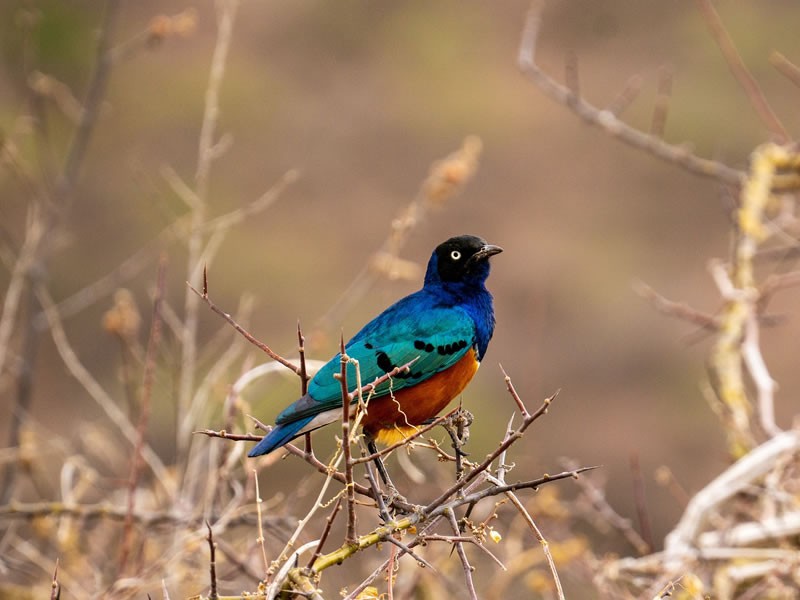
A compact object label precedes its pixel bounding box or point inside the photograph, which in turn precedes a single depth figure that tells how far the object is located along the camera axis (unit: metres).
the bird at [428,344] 7.72
